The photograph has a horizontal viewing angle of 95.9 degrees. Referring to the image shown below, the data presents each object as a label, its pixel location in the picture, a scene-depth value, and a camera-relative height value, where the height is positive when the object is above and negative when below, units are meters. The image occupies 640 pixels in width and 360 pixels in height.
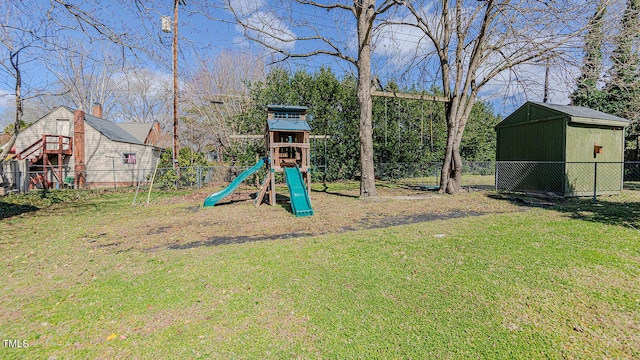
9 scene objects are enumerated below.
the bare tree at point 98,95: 26.05 +7.25
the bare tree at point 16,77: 5.78 +2.15
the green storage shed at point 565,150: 10.09 +0.88
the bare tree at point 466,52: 8.82 +4.10
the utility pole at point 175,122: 14.57 +2.42
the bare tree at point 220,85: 20.56 +6.26
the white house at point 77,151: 17.42 +1.11
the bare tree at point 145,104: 30.67 +7.65
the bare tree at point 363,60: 9.50 +3.74
